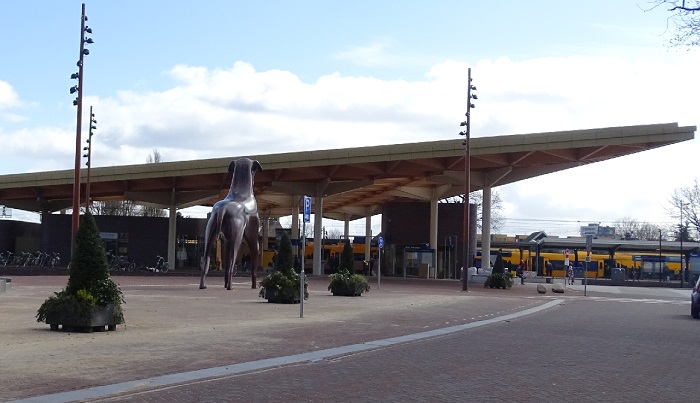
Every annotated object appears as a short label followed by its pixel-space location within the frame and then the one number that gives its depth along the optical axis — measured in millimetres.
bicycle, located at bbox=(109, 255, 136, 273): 63375
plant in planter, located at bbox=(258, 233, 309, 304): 26344
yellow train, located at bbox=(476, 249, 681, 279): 75625
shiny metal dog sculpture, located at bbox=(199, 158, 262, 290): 35438
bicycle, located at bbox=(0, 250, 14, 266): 64938
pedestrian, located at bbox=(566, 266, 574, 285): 61247
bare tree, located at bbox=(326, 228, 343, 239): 152800
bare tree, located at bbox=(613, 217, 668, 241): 147500
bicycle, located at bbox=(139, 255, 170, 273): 61403
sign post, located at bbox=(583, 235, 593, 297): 44650
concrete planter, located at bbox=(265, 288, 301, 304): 26344
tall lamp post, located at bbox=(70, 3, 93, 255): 29484
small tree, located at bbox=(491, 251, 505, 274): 49962
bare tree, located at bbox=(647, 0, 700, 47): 14727
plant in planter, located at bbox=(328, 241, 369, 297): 32406
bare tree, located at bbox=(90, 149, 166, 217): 95438
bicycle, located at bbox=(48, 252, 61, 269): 63156
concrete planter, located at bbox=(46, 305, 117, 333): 16188
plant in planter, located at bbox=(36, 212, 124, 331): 16219
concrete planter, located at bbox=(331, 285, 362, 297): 32406
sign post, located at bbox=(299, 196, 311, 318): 21333
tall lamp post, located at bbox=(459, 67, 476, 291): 42812
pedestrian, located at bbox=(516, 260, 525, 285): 55081
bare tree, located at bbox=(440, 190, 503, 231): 93688
